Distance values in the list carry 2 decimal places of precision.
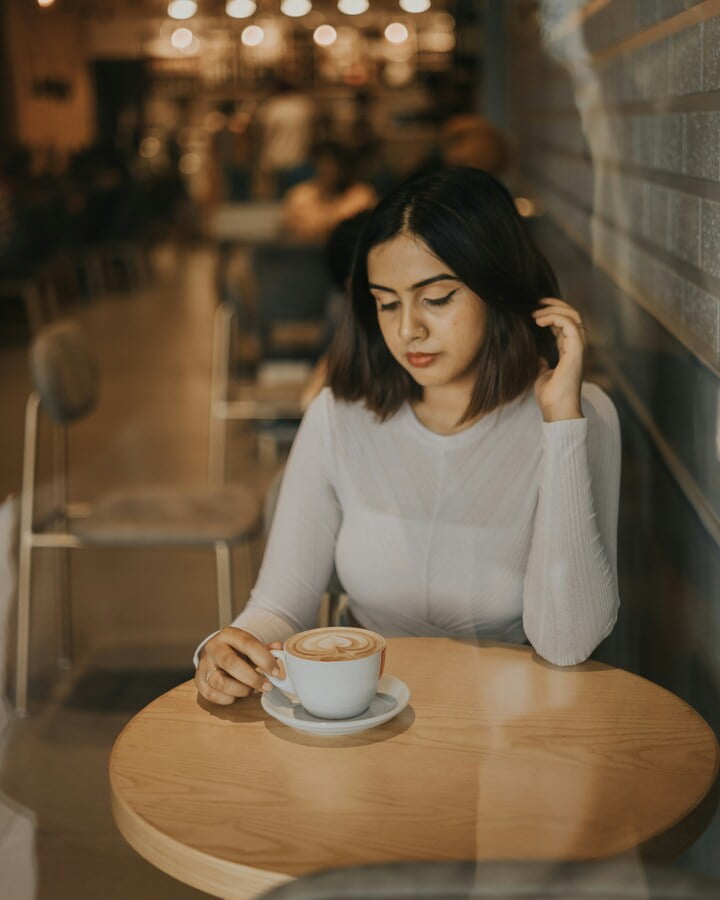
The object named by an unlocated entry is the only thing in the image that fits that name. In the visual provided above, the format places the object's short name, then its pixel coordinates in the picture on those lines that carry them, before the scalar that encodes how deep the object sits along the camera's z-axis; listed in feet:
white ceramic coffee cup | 3.45
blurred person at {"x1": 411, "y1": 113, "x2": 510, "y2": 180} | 13.09
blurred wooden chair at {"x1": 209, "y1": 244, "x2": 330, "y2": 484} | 16.30
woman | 4.57
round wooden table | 2.98
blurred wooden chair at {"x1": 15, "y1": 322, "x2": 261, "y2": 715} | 8.32
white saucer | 3.48
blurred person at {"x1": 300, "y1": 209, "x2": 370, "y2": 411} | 9.46
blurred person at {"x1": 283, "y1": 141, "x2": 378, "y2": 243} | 15.20
